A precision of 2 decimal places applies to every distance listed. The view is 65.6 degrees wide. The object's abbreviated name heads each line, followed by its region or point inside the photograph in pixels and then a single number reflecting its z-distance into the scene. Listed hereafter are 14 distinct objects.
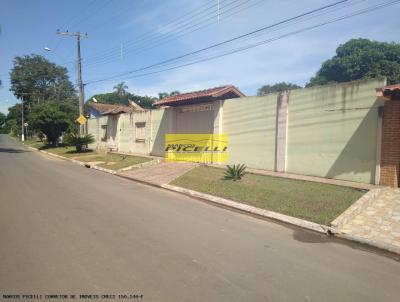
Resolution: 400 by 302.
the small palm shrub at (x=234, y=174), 10.81
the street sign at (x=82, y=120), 22.80
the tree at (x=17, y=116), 67.24
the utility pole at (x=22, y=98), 58.18
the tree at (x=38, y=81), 58.75
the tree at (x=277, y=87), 58.09
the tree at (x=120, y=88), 75.69
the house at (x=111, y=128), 24.14
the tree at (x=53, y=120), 29.16
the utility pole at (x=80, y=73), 24.23
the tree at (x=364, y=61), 34.97
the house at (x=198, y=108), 14.80
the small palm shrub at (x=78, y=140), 24.13
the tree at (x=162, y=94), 66.02
